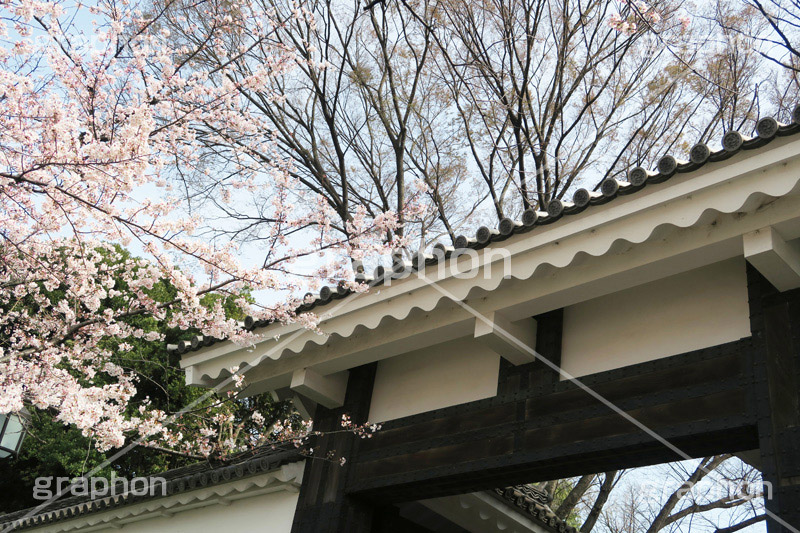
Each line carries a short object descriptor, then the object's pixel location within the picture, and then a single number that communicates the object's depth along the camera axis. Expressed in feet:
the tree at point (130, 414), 53.01
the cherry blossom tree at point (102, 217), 15.01
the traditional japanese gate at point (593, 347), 12.58
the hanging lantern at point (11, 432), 22.13
